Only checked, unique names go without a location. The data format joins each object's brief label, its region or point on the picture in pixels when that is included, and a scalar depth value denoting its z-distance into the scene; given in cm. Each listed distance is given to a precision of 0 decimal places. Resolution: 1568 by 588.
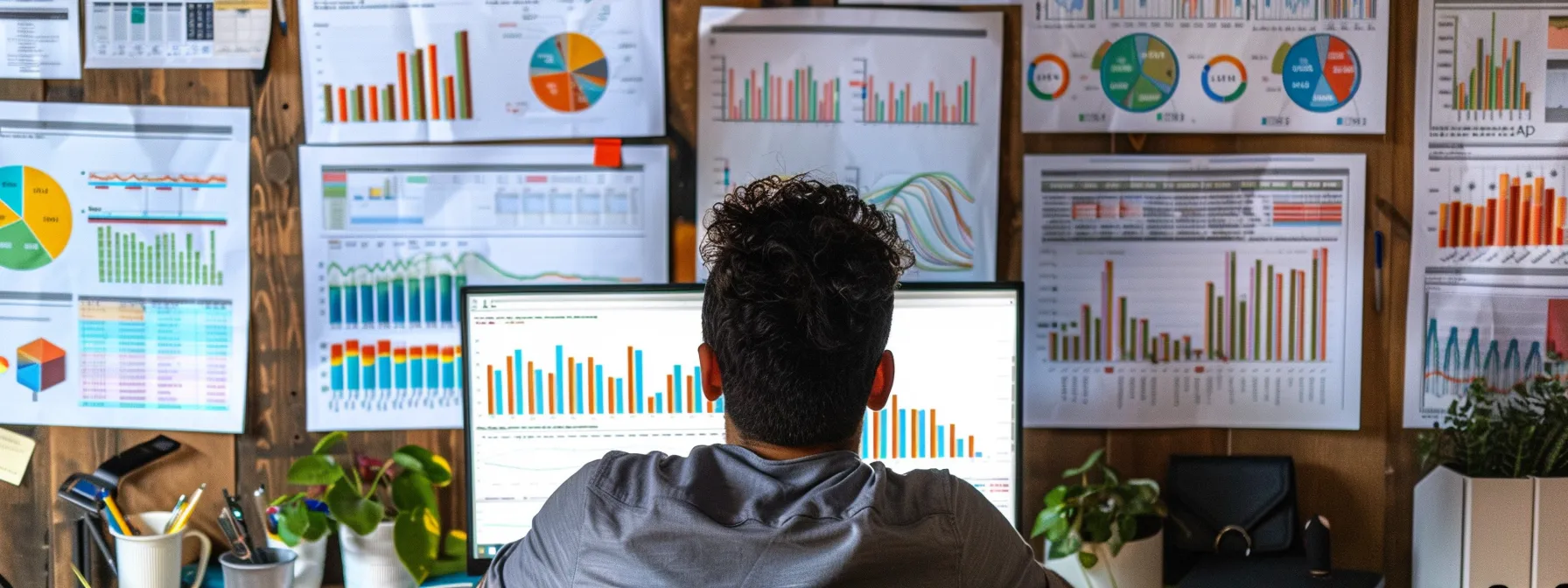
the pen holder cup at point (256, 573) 157
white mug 162
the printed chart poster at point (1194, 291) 176
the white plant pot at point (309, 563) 169
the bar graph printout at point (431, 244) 174
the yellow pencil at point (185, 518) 167
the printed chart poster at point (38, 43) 174
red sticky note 174
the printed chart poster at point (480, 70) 172
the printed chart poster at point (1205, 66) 174
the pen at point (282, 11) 173
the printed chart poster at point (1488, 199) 175
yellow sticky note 178
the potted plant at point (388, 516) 162
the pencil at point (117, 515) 165
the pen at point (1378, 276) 177
